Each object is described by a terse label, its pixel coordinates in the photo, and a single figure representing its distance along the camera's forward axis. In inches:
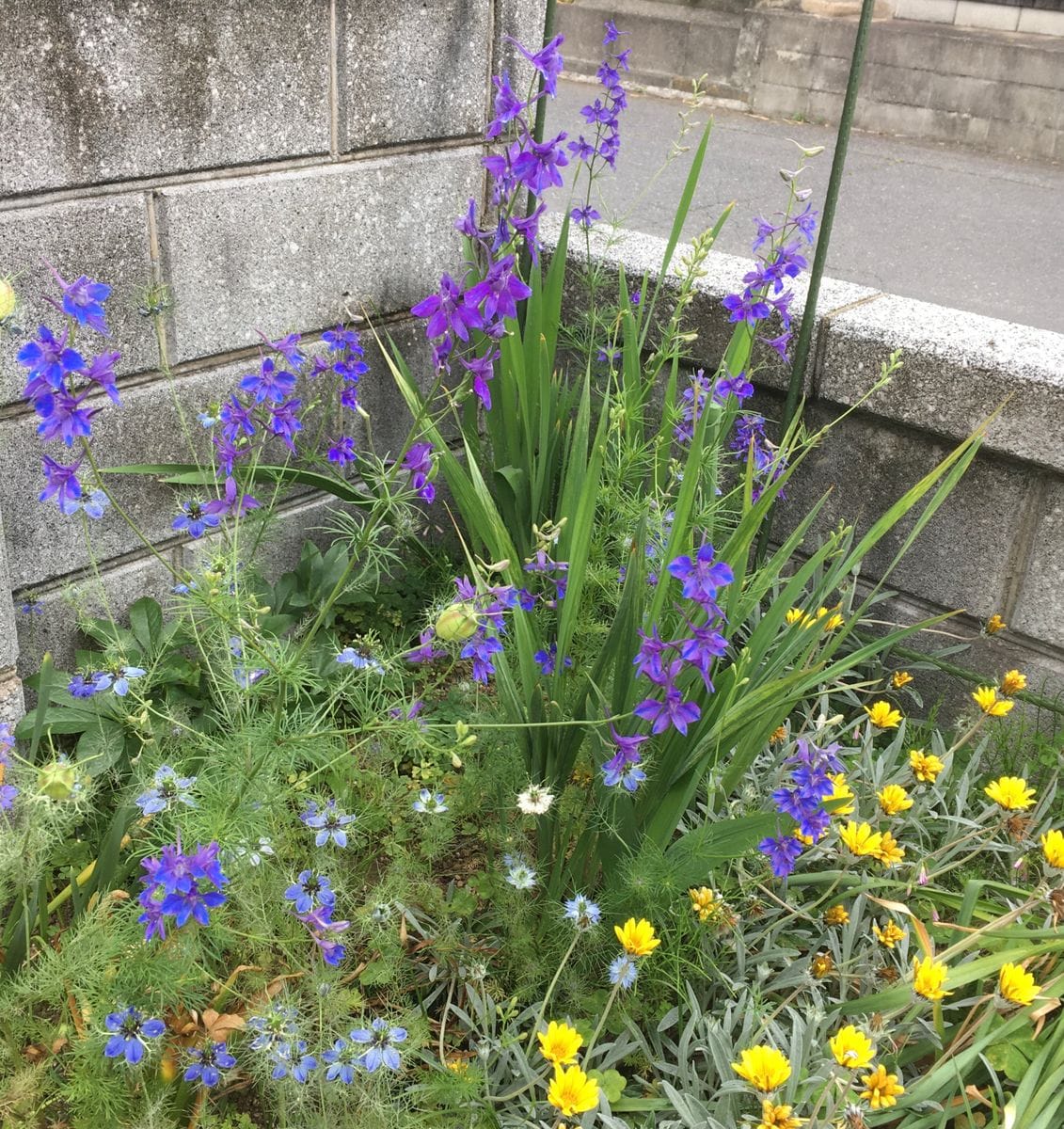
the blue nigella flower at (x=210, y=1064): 59.7
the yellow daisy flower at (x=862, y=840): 69.1
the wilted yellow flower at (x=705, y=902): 68.5
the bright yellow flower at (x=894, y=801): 72.6
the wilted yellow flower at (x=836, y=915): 74.5
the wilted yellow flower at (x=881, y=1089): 56.2
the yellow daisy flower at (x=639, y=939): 60.7
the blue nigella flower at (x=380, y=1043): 57.1
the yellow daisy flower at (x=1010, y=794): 71.2
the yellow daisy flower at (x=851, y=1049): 53.9
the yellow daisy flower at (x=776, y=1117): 54.7
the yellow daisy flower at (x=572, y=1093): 54.5
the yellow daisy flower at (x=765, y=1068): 54.2
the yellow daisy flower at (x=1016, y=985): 60.8
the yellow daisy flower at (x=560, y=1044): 56.7
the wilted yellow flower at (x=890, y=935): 69.7
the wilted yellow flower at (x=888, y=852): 71.0
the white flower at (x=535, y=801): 62.5
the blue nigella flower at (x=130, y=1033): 56.1
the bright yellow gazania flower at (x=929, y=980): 59.2
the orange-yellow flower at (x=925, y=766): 77.2
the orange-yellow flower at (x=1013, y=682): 82.8
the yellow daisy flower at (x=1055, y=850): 66.0
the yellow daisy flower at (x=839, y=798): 68.8
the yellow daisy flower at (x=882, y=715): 82.4
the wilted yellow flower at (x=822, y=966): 70.4
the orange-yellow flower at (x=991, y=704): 79.6
